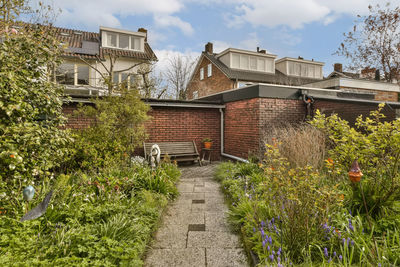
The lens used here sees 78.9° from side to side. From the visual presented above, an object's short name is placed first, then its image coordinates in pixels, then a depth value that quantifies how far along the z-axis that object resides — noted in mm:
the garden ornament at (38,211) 2575
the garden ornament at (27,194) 2484
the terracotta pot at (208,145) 10030
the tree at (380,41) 17312
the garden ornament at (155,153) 6872
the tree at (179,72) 24531
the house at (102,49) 18266
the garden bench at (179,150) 9094
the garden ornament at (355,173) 2463
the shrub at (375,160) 3322
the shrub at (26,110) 3062
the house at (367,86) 15438
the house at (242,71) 20797
